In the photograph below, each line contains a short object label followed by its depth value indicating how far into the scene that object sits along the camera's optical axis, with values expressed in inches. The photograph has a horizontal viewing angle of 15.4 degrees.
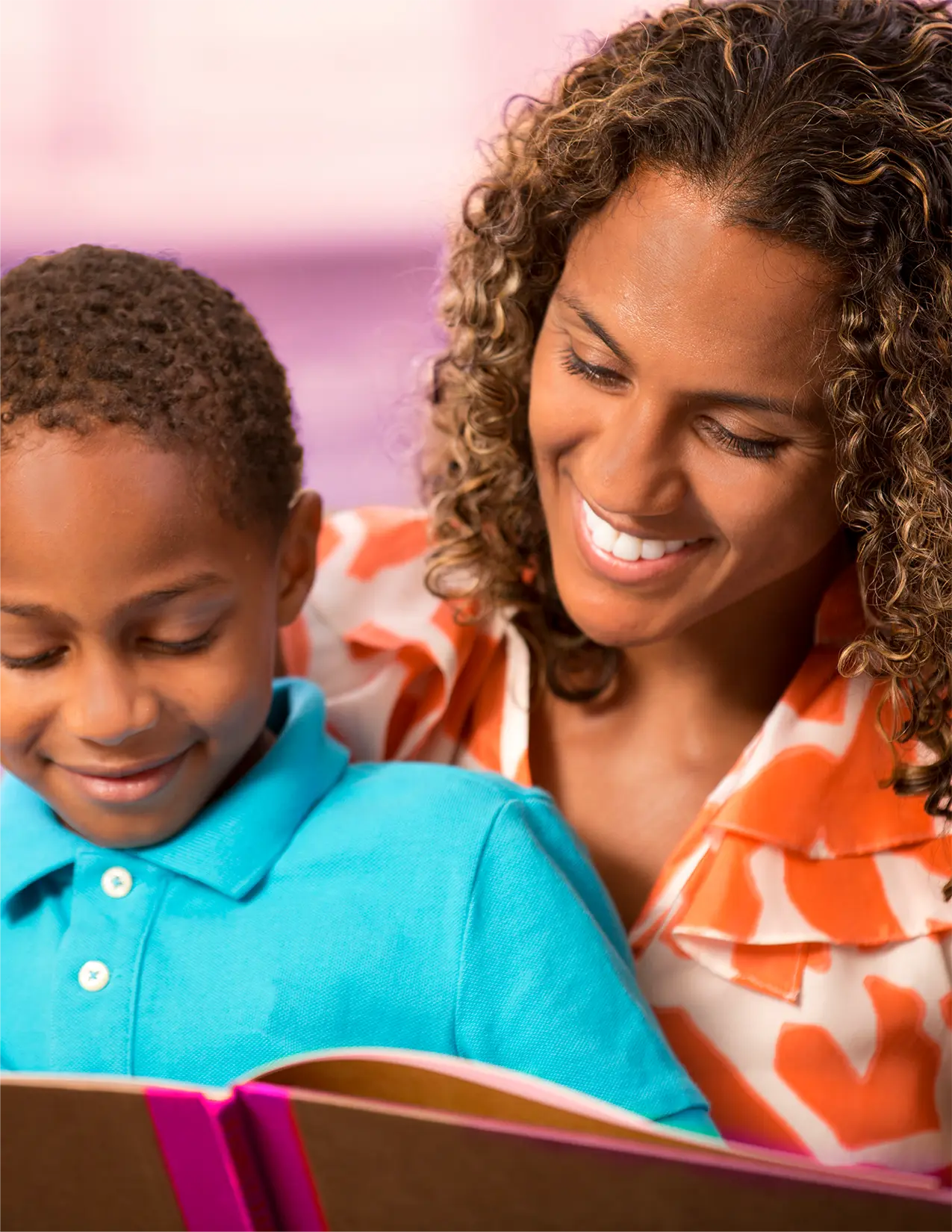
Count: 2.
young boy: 51.1
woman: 54.0
